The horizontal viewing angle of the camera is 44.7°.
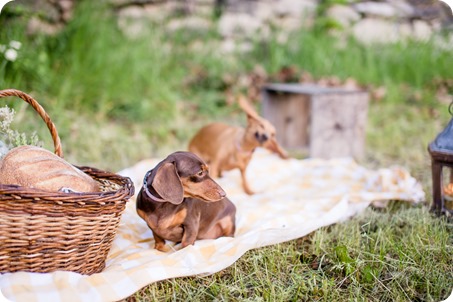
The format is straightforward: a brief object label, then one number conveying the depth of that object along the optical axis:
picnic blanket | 2.55
